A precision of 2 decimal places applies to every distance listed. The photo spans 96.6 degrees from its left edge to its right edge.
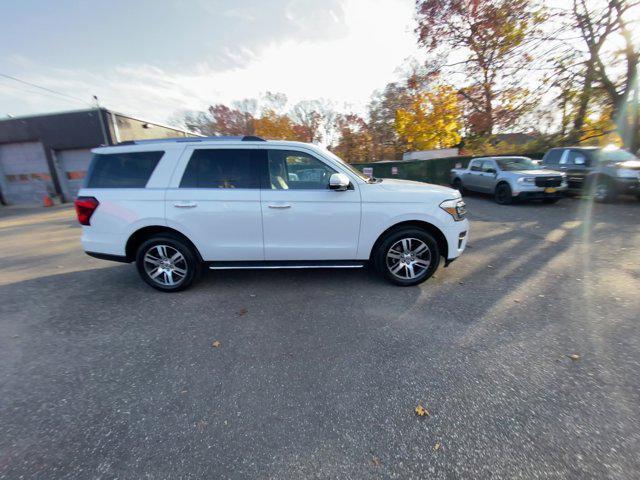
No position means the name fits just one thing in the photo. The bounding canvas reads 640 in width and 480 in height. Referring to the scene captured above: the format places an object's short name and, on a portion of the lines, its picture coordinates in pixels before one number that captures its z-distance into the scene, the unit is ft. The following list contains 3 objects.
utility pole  53.26
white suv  12.46
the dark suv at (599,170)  30.22
